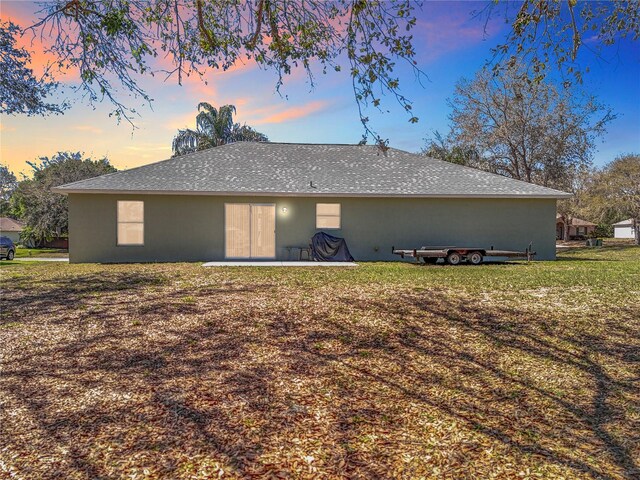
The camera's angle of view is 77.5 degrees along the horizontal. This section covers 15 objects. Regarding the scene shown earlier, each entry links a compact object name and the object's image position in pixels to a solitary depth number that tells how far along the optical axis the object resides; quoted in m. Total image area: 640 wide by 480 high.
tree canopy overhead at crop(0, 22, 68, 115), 10.43
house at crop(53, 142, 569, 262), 14.80
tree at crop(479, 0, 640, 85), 6.57
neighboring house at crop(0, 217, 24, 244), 47.84
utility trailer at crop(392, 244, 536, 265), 13.91
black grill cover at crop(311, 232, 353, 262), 14.87
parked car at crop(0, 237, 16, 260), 20.05
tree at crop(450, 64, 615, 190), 23.92
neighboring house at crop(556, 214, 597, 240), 47.62
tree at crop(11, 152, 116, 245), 30.73
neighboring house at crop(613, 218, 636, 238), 56.41
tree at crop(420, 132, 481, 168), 26.99
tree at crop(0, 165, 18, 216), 45.75
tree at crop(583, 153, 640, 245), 34.09
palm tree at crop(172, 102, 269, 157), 32.56
